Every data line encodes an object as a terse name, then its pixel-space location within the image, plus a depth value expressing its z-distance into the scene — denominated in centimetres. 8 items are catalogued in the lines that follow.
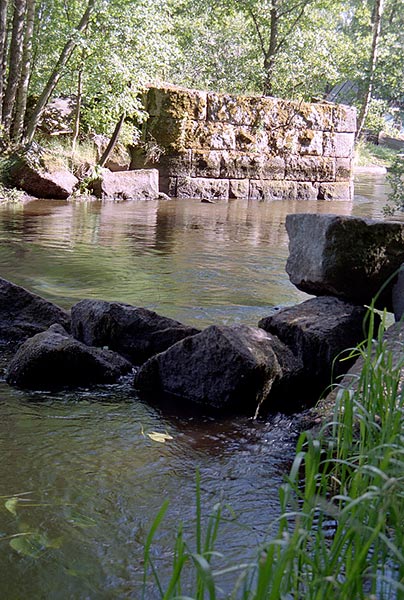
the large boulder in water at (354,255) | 504
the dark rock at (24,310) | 583
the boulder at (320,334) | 486
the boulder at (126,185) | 1672
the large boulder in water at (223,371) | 445
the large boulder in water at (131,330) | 537
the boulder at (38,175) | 1576
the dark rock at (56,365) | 471
